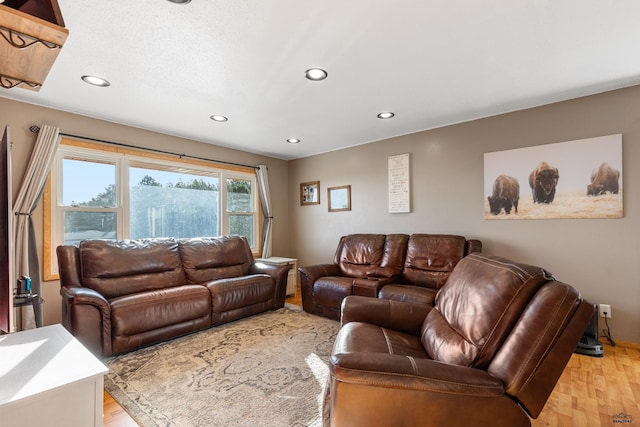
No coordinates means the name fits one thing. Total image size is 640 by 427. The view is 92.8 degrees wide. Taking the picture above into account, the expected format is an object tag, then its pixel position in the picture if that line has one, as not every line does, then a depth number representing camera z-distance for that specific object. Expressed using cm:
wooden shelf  83
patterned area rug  179
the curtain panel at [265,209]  500
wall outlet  277
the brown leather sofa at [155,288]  251
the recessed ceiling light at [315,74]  234
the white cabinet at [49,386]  105
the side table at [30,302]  238
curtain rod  299
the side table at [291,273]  461
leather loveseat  328
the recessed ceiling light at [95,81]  244
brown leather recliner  110
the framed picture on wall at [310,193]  514
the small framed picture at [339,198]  473
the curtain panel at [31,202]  280
